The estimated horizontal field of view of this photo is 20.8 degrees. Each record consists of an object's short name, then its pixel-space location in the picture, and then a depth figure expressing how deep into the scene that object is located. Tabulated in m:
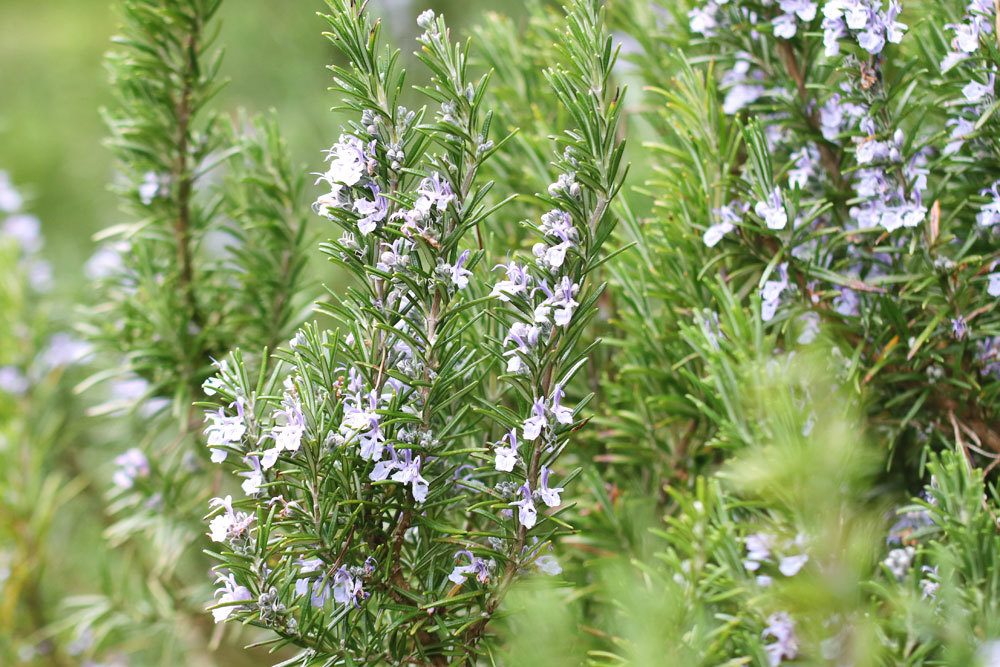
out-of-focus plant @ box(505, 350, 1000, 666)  0.78
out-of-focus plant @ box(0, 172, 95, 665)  1.08
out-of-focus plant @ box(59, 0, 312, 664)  0.98
